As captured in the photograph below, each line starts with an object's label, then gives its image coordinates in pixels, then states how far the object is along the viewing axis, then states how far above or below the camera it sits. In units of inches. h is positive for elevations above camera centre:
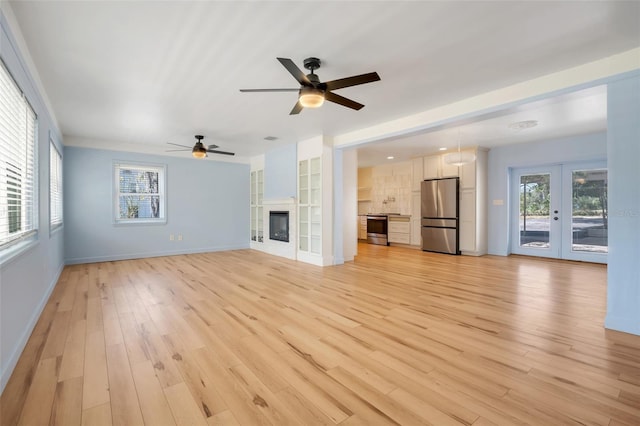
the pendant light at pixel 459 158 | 224.1 +39.8
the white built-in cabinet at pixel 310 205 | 232.5 +3.7
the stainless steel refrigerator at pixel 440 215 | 281.9 -5.6
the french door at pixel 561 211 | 234.2 -1.6
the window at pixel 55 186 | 178.7 +15.7
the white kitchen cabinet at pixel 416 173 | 309.9 +38.5
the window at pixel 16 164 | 83.4 +15.1
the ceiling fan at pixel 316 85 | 98.7 +44.1
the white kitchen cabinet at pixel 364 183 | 379.5 +34.4
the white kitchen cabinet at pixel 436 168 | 286.4 +41.2
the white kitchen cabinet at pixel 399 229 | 329.4 -22.7
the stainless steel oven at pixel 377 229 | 348.5 -23.4
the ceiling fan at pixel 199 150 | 219.5 +44.7
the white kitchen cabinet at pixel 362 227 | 374.9 -22.7
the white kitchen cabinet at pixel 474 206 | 271.3 +3.2
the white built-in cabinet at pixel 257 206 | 306.5 +4.0
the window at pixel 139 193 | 254.8 +15.0
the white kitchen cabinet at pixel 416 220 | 318.0 -11.6
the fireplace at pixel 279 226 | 262.8 -14.8
